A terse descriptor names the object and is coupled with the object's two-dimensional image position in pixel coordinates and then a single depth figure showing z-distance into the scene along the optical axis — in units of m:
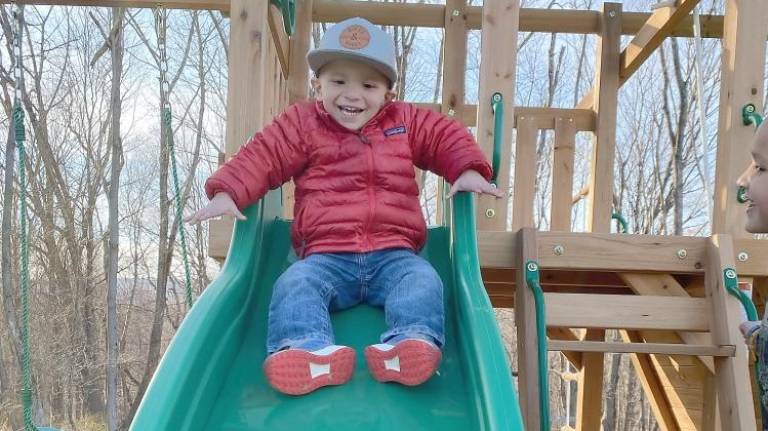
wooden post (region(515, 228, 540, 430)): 2.62
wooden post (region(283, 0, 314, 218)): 4.48
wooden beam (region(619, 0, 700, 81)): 3.87
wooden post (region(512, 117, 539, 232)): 5.06
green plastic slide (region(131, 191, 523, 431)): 1.73
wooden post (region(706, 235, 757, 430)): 2.49
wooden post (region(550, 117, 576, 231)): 4.99
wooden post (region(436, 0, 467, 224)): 4.66
